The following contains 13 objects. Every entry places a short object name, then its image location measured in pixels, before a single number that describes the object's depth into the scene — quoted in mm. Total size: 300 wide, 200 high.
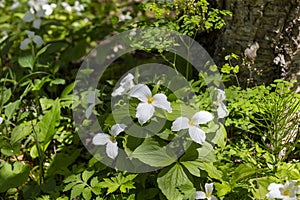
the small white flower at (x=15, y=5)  2614
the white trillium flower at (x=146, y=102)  1636
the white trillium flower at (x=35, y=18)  2199
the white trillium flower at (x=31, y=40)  2119
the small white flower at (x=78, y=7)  2542
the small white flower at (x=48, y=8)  2262
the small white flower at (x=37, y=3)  2326
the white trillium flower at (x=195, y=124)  1628
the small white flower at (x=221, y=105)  1702
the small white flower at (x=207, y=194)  1622
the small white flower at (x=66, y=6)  2502
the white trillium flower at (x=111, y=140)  1676
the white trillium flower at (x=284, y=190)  1553
